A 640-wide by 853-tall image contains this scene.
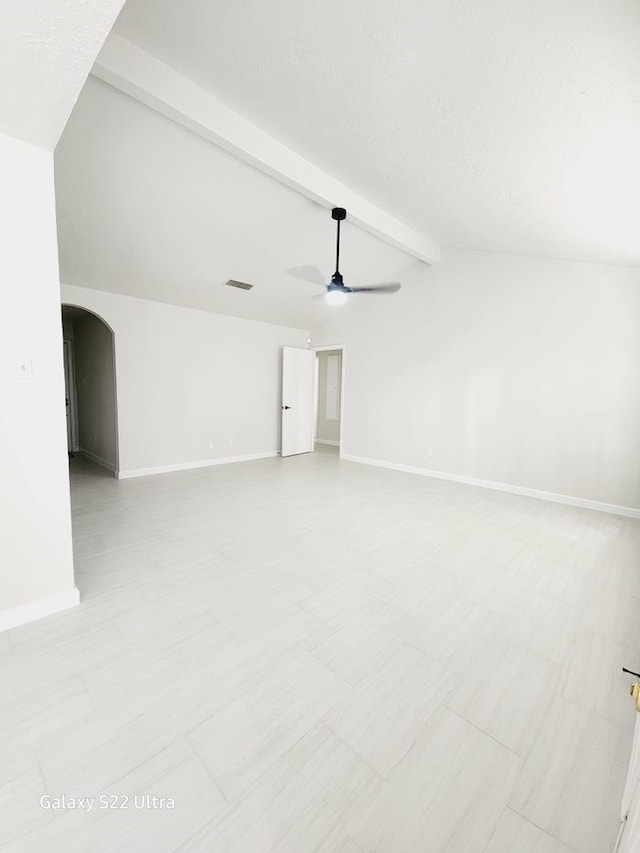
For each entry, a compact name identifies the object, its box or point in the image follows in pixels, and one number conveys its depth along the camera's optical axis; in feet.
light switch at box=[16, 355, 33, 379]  6.46
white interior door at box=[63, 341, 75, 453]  22.33
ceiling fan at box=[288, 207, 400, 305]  11.95
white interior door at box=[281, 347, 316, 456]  22.56
